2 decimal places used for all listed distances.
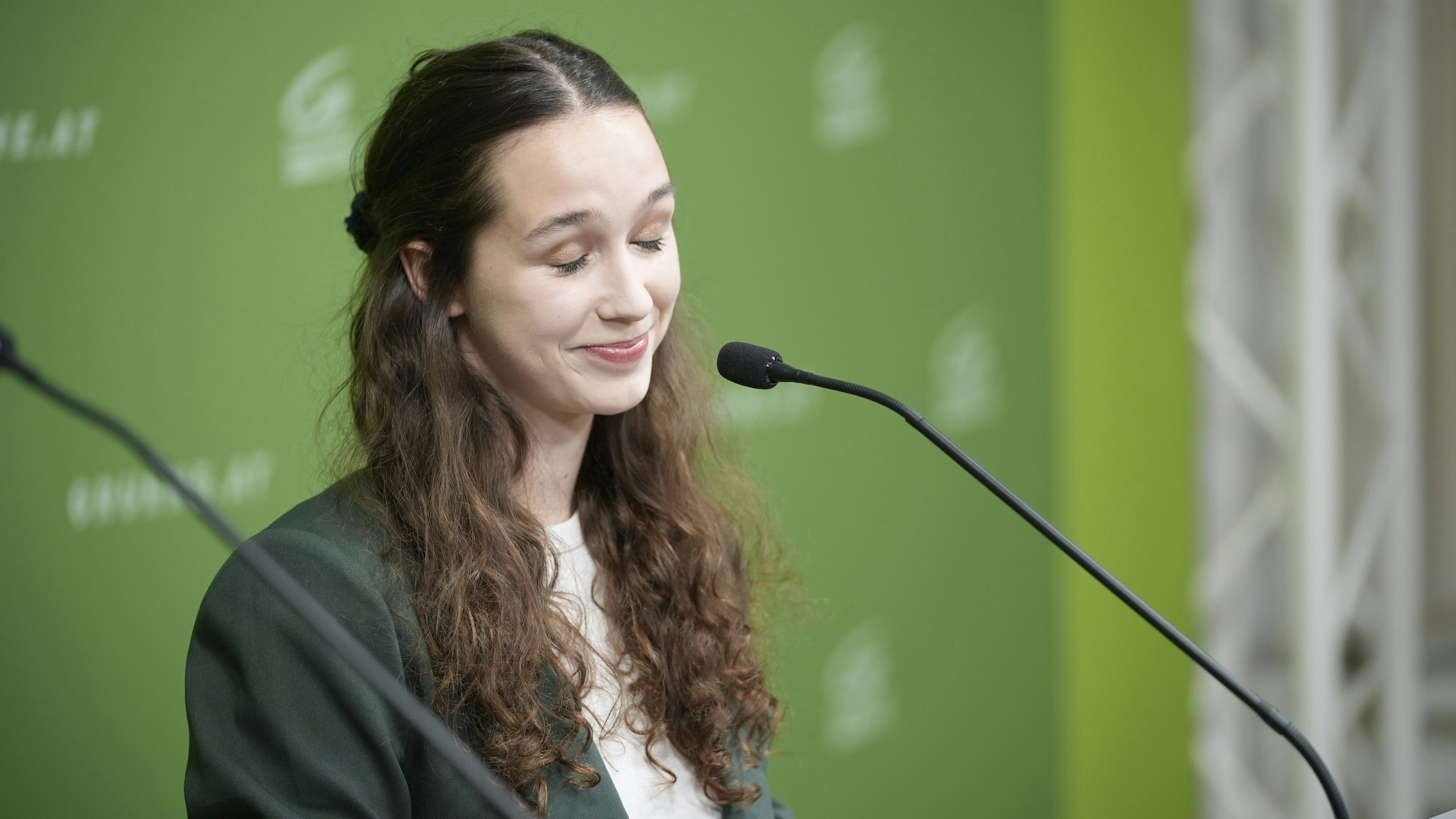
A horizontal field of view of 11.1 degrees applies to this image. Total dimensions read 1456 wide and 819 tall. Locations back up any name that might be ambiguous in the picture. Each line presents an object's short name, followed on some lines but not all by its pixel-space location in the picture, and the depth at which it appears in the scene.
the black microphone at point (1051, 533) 4.43
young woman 4.47
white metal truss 5.77
